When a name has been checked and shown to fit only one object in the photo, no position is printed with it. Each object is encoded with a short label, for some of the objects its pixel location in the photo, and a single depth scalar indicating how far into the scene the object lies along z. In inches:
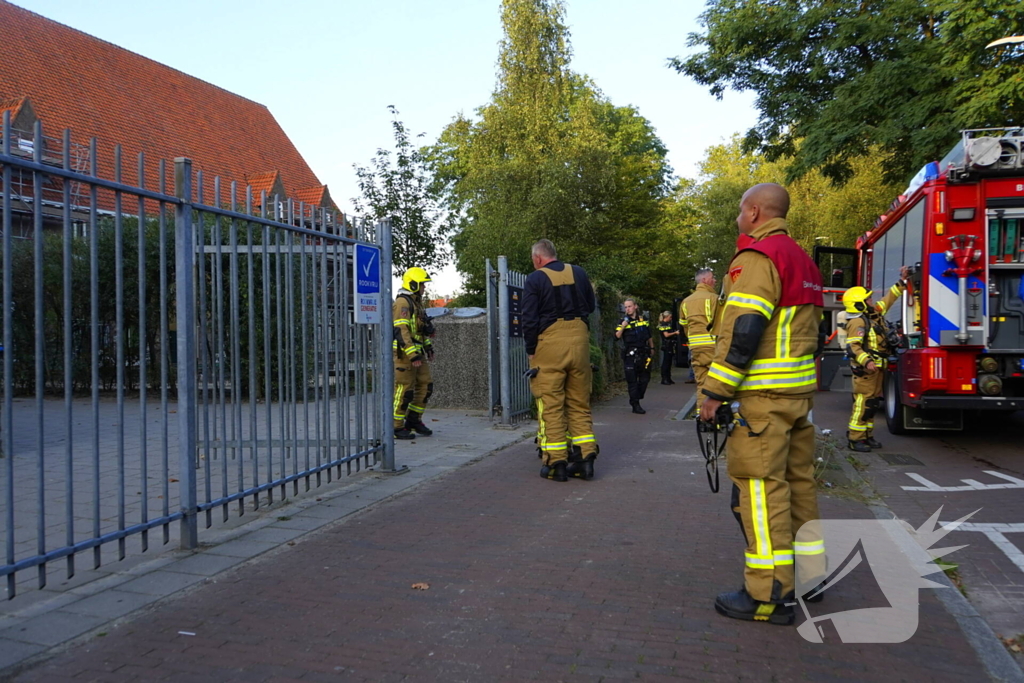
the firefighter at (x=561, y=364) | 282.8
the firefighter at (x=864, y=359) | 358.0
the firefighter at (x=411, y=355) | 364.5
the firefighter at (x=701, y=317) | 378.6
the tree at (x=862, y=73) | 626.2
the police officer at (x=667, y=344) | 804.6
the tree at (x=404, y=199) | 828.6
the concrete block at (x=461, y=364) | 508.7
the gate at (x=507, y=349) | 423.8
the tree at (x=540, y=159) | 1030.4
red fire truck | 354.3
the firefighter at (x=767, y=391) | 146.2
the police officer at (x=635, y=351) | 526.3
